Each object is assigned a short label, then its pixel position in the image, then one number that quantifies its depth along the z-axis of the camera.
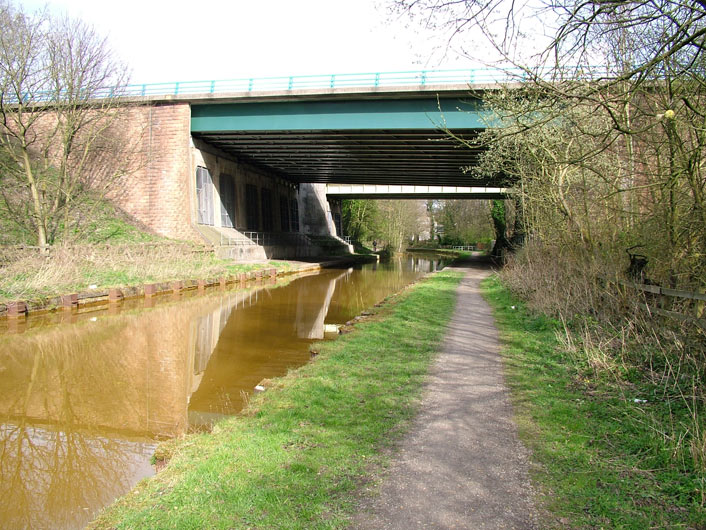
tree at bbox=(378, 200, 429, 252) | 57.22
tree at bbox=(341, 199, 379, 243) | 57.56
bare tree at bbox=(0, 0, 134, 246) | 16.62
